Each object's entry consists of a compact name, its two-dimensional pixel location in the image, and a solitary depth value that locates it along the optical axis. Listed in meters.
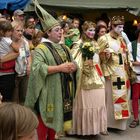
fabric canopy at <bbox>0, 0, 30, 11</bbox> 10.14
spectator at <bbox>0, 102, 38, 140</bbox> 1.57
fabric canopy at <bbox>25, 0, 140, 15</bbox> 9.39
